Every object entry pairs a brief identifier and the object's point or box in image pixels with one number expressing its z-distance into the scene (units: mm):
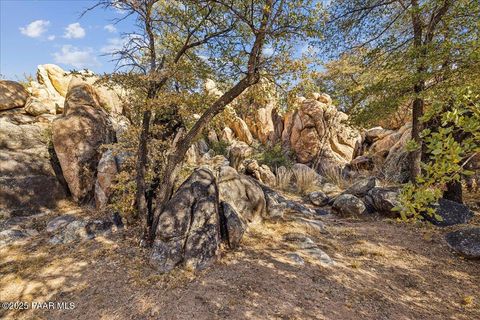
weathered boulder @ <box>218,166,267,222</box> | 6129
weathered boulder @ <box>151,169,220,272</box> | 4223
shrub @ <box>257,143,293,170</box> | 12336
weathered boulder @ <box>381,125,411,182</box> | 8859
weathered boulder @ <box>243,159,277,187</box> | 10464
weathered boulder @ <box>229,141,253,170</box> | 11698
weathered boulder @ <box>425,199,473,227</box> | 5906
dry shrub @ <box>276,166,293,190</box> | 10133
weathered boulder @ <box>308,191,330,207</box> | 8375
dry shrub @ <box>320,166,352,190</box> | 10029
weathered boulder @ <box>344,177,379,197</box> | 7855
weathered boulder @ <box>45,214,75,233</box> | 5613
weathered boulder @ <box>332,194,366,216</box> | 7062
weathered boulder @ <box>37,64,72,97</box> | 9875
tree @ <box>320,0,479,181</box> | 4805
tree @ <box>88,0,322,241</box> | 4367
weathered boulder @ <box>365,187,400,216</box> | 6680
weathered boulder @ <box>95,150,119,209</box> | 6445
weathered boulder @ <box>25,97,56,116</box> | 8469
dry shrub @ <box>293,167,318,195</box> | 9781
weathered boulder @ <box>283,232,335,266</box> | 4625
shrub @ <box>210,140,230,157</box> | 13392
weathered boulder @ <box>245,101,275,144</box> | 16263
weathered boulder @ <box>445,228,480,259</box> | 4586
